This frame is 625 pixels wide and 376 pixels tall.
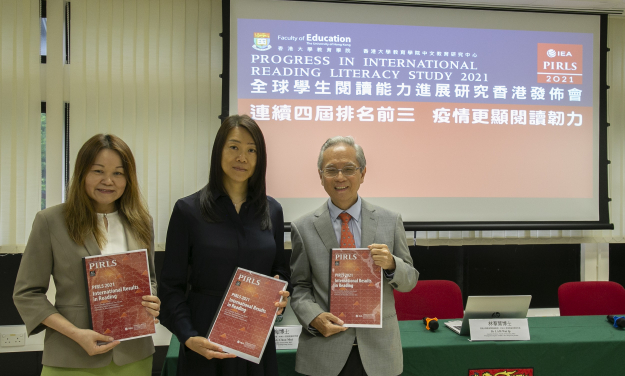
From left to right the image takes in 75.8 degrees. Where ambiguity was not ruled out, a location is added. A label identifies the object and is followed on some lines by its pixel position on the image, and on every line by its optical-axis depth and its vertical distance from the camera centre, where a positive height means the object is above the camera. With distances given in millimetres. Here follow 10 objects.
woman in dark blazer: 1367 -235
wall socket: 3080 -1214
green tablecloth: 1910 -840
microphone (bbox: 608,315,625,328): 2195 -774
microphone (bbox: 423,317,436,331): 2120 -761
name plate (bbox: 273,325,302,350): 1874 -735
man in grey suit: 1456 -331
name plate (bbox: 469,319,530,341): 1973 -738
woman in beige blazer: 1331 -273
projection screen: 3156 +624
